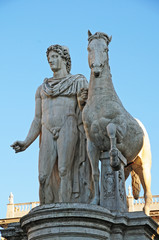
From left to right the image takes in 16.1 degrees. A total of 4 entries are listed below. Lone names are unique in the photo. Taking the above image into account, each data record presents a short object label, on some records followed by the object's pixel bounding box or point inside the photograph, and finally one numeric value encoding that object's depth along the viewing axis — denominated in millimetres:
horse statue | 12078
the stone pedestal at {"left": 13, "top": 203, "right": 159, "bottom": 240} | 10758
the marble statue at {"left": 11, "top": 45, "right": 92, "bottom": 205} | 12930
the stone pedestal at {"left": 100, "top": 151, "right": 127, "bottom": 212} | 11680
